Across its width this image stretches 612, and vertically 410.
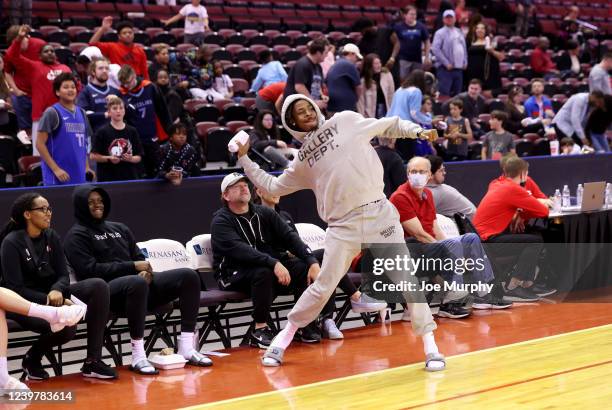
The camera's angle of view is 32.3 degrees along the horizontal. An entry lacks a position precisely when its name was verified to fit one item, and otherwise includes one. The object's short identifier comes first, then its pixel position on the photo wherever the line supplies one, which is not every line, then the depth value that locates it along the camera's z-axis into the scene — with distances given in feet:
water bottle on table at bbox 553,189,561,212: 34.55
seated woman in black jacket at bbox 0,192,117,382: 21.81
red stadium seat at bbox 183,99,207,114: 43.39
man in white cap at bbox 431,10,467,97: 53.36
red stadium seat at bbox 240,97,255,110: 46.24
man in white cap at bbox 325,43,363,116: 38.63
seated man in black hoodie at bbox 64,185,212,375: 23.52
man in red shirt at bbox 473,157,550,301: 31.54
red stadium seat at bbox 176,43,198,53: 48.52
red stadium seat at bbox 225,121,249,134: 41.52
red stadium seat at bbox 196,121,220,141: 40.46
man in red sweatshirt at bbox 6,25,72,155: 34.60
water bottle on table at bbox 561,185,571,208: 35.50
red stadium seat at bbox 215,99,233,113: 44.72
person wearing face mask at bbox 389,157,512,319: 29.14
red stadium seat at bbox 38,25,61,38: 49.55
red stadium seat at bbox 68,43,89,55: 46.55
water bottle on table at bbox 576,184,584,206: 35.45
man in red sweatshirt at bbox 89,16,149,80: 37.83
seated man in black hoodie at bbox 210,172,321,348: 25.53
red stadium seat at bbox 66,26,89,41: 50.44
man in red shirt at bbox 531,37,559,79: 66.33
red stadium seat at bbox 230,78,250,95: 49.48
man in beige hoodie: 22.22
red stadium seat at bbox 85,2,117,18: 55.93
